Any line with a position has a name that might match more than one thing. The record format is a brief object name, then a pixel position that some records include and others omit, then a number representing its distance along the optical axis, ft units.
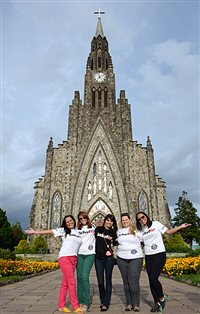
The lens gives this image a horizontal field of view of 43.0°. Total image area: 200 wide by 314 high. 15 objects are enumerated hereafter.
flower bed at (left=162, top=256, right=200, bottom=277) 34.42
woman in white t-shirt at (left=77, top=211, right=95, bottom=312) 17.11
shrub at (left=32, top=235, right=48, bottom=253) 92.38
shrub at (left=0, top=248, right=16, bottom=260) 54.70
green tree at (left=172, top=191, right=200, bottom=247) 128.16
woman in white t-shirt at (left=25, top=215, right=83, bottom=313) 16.26
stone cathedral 106.83
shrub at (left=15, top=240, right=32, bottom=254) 88.79
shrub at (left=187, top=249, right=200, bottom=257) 62.94
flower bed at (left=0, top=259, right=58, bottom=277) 36.87
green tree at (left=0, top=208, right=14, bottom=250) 128.98
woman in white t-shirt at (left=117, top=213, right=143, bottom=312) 16.61
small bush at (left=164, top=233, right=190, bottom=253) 82.12
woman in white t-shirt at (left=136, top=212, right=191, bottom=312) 16.35
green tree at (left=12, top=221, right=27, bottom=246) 166.22
